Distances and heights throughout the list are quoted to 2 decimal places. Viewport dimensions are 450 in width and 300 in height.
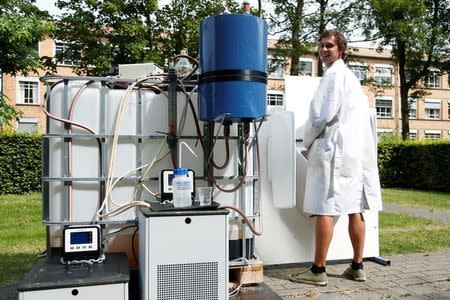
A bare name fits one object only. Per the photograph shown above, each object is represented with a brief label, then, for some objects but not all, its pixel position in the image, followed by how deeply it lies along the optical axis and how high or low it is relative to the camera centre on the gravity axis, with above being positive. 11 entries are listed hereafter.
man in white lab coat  3.12 -0.03
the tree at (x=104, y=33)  14.80 +4.38
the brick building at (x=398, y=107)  29.64 +4.24
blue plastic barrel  2.60 +0.53
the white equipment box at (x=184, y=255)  2.33 -0.55
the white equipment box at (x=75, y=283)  2.05 -0.62
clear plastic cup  2.58 -0.24
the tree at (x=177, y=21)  15.90 +5.06
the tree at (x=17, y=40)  9.48 +2.73
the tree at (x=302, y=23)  16.66 +5.32
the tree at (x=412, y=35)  16.78 +4.98
